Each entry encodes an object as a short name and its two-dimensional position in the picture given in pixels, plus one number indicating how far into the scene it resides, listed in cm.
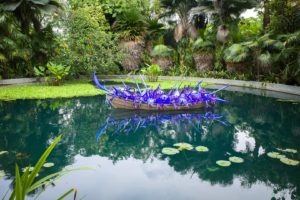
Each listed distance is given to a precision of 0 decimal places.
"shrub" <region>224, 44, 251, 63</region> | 1199
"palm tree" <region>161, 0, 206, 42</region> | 1577
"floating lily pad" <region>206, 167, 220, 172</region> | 368
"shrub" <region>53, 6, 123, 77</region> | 1286
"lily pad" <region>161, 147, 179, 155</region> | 430
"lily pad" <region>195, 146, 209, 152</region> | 439
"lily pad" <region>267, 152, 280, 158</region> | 418
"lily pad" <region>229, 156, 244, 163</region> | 397
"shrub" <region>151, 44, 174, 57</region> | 1569
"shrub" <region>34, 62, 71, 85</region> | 1195
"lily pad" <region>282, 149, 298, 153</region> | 436
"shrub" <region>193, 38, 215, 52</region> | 1452
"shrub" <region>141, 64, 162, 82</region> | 1425
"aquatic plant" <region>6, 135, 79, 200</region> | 131
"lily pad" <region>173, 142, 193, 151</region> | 448
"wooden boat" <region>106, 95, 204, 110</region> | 707
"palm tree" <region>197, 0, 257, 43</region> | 1378
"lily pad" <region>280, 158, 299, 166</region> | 385
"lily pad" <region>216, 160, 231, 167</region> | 381
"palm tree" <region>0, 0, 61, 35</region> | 1236
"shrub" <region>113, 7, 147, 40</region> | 1596
